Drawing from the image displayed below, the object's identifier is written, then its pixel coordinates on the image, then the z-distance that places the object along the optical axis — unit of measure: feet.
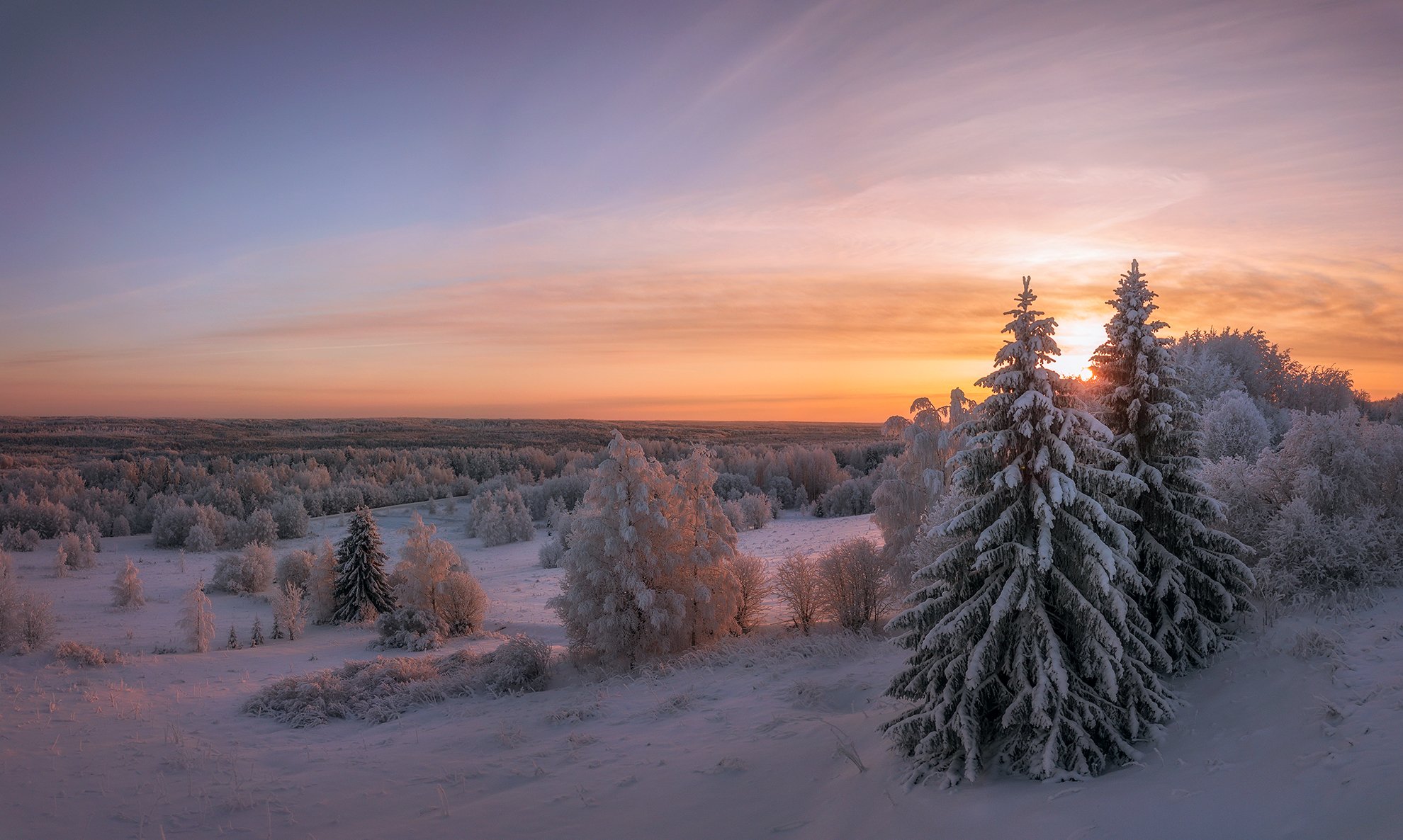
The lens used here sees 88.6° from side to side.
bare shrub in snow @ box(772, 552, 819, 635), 73.36
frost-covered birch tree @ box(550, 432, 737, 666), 67.41
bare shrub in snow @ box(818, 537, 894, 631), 71.67
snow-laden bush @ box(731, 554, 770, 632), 79.05
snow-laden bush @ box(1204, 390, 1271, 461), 62.64
